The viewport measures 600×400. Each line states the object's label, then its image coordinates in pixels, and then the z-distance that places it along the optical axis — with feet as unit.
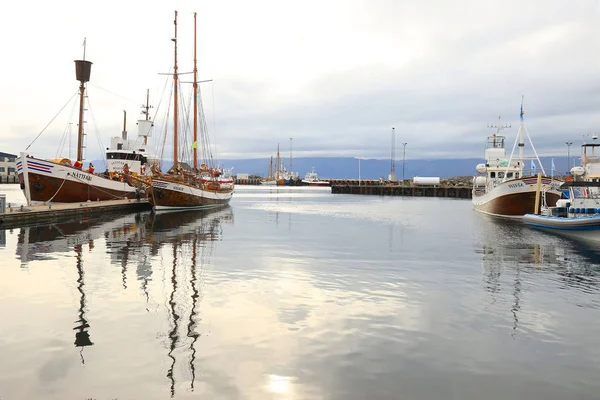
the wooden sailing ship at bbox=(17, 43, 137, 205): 115.85
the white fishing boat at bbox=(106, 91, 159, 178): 173.47
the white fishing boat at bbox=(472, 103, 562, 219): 127.36
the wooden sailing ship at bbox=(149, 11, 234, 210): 139.95
